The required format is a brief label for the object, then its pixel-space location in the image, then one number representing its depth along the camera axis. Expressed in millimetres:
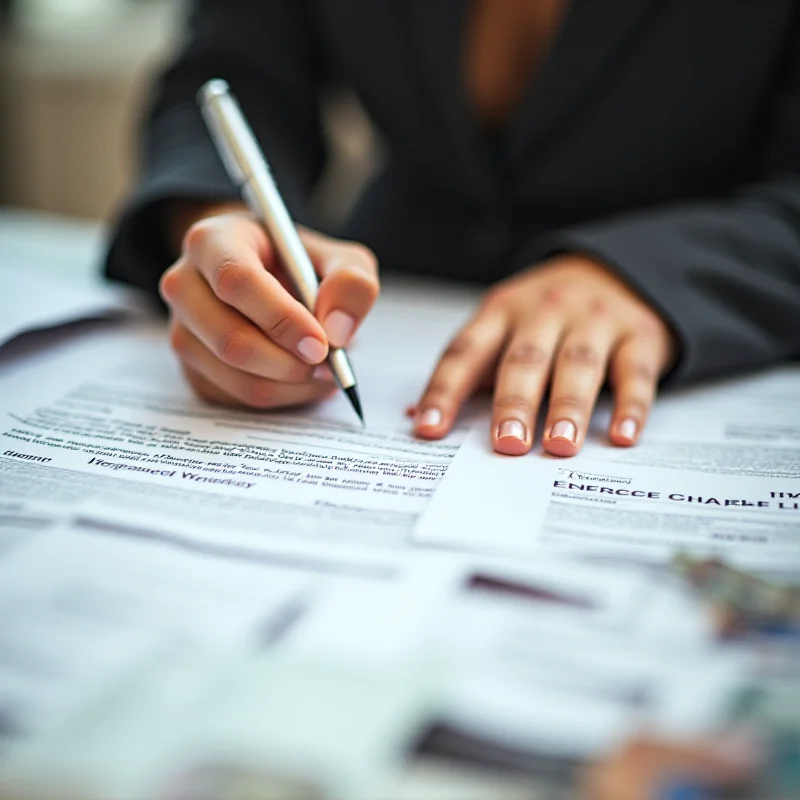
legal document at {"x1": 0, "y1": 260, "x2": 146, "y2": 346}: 559
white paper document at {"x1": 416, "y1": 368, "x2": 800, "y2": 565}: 332
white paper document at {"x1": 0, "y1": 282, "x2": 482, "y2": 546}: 353
